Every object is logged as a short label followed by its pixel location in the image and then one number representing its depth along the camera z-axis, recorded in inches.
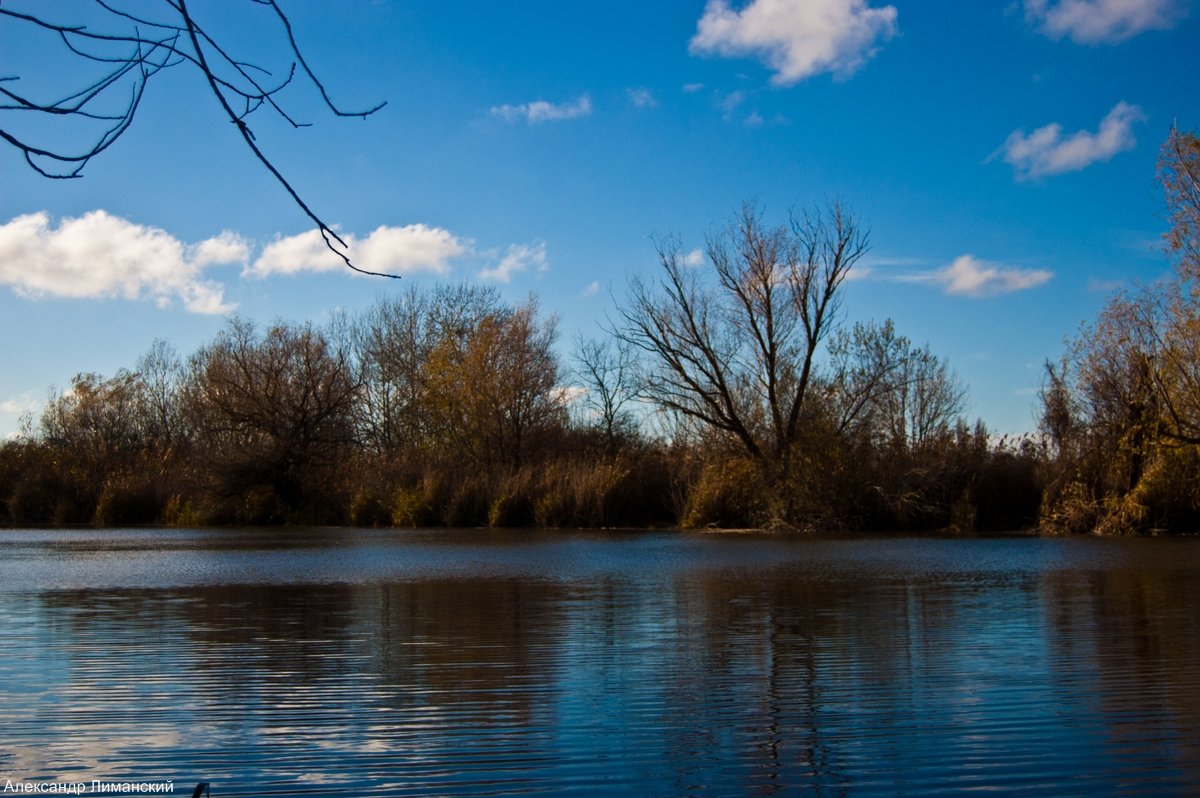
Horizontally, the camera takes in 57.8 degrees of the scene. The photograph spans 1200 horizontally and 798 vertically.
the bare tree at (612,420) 1793.8
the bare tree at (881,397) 1285.7
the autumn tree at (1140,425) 1051.9
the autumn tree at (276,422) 1552.7
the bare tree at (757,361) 1343.5
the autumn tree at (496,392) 1718.8
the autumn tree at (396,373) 2018.9
